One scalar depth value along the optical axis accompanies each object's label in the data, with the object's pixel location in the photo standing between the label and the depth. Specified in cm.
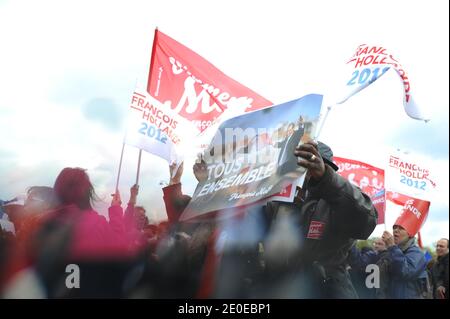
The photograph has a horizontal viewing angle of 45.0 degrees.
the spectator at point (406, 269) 515
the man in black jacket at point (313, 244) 358
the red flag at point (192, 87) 457
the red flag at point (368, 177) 601
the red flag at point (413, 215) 616
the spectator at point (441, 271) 577
